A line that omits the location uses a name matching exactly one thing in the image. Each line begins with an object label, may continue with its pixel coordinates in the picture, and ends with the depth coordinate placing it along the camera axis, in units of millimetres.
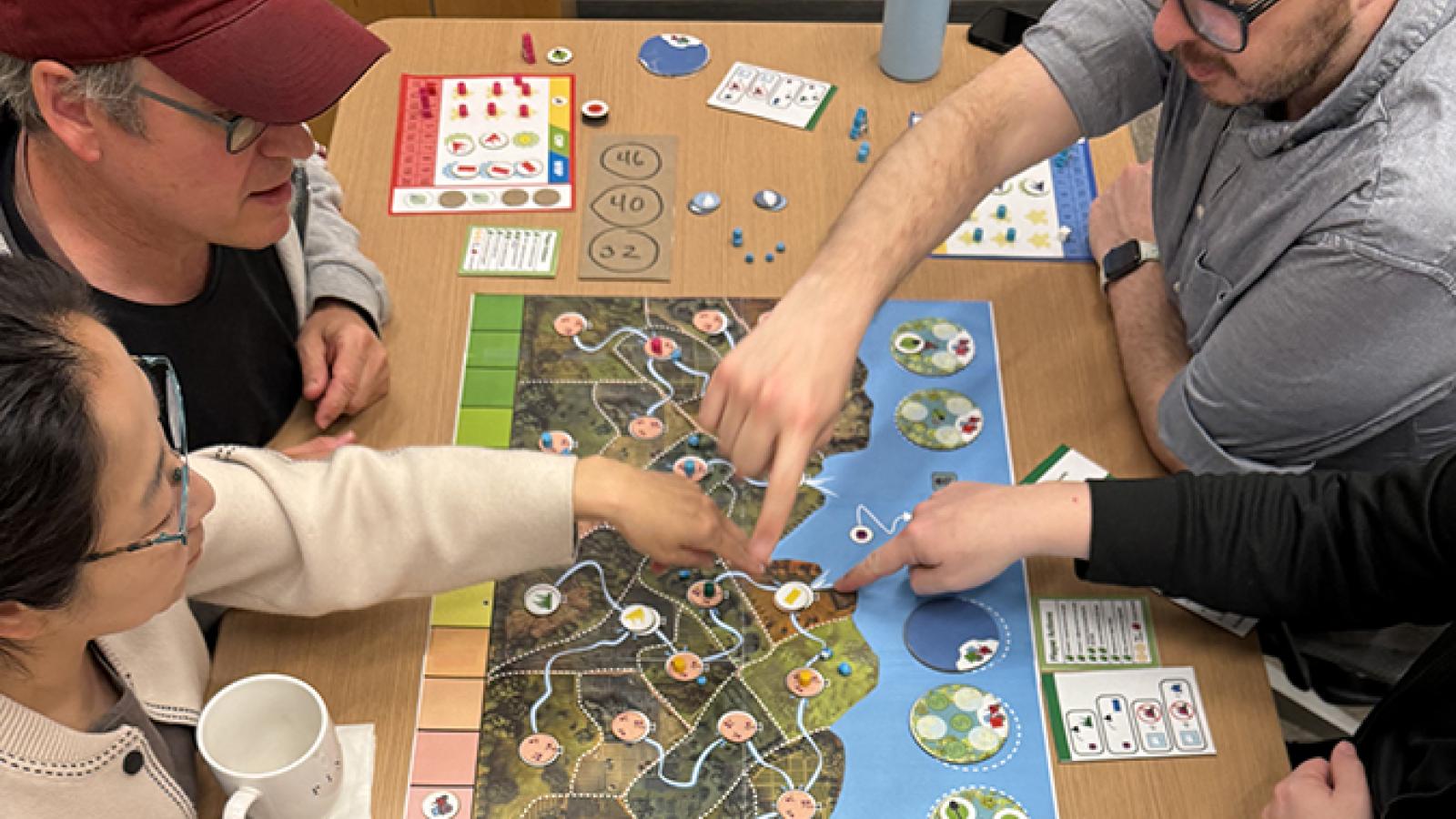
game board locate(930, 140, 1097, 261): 1656
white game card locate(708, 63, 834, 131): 1797
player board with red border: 1673
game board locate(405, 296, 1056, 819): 1201
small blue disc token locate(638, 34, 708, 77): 1855
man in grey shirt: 1189
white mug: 1062
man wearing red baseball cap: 1146
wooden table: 1229
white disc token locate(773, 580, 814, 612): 1320
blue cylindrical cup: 1806
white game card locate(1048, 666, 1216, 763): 1229
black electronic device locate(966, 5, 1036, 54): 1923
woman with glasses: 888
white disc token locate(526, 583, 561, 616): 1312
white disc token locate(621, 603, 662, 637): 1301
